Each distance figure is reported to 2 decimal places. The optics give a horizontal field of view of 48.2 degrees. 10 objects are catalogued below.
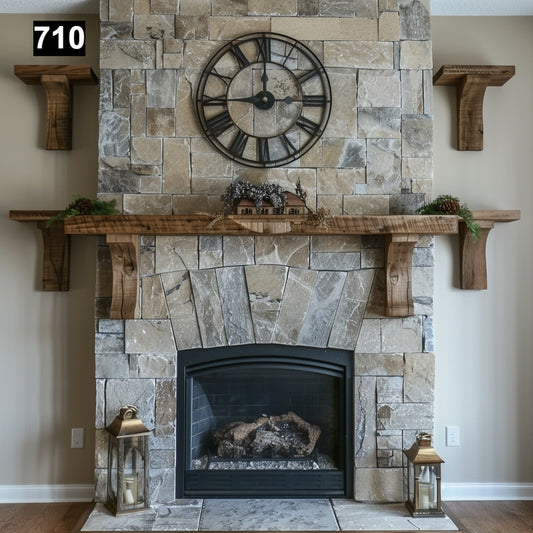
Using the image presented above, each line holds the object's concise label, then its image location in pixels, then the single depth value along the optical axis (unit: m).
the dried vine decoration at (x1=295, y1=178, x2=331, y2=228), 2.72
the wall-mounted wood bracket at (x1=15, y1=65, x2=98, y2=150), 3.07
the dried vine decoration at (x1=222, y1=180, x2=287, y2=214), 2.76
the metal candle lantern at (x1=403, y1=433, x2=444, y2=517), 2.77
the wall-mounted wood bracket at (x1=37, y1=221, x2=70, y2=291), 3.16
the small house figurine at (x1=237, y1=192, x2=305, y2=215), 2.76
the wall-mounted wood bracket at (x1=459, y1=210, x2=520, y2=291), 3.19
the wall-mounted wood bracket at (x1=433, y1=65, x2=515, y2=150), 3.10
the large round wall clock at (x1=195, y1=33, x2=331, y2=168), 2.98
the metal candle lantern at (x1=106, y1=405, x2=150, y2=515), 2.82
